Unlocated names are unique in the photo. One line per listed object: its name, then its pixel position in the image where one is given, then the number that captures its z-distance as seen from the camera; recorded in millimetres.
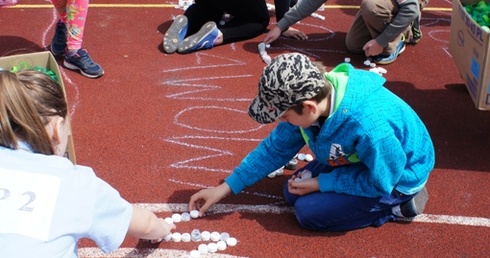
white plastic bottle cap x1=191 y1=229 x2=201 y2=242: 2735
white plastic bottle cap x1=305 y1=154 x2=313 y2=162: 3343
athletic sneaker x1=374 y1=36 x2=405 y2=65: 4480
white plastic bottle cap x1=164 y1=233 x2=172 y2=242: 2736
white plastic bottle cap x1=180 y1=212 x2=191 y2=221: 2861
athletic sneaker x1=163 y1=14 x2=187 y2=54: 4492
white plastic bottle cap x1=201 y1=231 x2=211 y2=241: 2748
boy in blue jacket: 2359
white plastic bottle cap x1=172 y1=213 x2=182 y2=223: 2857
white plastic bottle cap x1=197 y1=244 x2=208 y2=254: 2684
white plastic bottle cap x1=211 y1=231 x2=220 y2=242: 2738
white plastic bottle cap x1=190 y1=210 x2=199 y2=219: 2867
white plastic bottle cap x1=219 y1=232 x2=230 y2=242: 2746
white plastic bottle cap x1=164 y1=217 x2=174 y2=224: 2823
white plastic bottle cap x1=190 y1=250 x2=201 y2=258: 2660
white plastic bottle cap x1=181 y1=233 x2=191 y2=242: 2734
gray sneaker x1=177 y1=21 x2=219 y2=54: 4508
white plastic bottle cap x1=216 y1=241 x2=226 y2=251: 2707
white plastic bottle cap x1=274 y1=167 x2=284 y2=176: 3211
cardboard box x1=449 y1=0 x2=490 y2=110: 3041
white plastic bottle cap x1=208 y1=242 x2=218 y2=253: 2693
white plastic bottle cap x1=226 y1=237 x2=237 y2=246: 2725
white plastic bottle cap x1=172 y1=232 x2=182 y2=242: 2730
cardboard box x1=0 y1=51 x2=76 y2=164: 2804
